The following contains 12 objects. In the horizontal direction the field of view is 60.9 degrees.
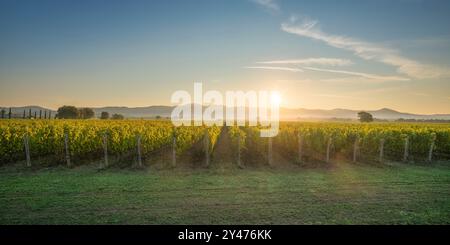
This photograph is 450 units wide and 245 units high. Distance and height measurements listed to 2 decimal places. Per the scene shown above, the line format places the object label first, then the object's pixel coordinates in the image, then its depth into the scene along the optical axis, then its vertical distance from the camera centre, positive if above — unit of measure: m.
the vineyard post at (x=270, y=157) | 16.31 -1.70
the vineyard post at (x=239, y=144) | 15.95 -1.18
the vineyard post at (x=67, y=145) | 15.42 -1.12
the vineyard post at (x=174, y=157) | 15.43 -1.58
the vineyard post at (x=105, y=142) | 15.59 -1.01
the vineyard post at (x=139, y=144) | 15.32 -1.11
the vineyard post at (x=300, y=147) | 17.00 -1.33
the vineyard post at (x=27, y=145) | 15.40 -1.14
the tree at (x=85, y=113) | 81.88 +1.13
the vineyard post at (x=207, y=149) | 15.70 -1.31
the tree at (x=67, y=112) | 77.31 +1.25
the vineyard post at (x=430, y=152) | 18.69 -1.73
